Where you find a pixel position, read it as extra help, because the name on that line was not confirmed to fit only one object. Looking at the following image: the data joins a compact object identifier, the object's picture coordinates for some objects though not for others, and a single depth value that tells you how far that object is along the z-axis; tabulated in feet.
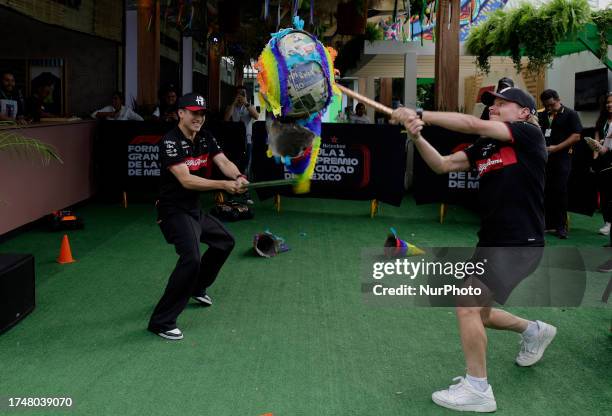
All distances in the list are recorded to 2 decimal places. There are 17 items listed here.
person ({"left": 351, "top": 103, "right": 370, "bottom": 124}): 57.88
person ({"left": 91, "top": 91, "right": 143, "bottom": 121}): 40.86
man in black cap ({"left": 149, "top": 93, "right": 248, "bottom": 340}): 17.22
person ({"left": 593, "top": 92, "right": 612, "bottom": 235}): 26.55
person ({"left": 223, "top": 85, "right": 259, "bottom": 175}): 39.12
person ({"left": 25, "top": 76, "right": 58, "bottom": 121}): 35.88
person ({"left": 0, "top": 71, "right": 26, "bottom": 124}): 32.86
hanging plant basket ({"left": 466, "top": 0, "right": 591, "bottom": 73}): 42.50
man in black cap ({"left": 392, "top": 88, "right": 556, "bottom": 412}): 12.99
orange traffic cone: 24.57
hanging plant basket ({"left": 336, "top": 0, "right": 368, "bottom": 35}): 49.65
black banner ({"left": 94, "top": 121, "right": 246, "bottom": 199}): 37.60
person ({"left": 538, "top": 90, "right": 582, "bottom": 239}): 30.04
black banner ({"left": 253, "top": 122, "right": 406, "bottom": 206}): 35.27
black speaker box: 16.90
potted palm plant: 26.46
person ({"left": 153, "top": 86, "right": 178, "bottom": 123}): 39.50
